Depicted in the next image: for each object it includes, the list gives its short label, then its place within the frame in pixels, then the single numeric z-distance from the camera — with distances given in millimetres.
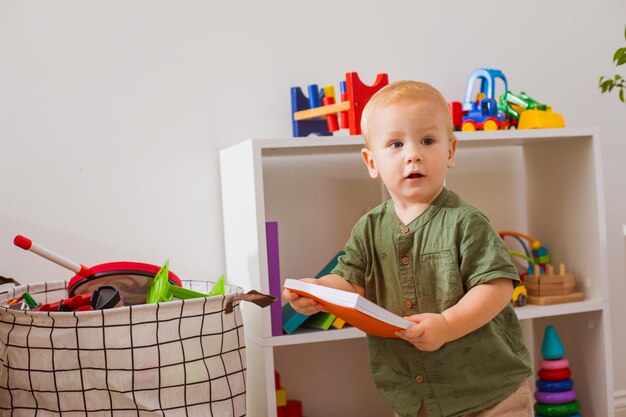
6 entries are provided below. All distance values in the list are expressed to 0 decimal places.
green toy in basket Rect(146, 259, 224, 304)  1283
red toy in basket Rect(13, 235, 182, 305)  1323
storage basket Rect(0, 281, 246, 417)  1146
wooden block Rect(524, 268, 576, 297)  1830
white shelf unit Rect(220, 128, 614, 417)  1732
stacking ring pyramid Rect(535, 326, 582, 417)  1816
